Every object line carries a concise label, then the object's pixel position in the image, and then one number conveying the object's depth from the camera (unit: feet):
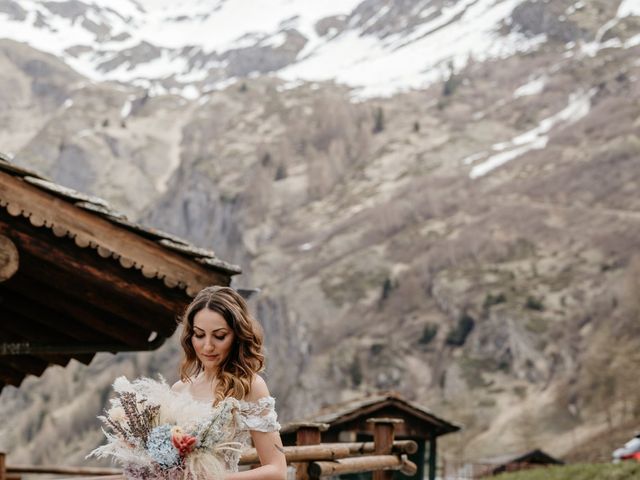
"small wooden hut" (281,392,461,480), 58.18
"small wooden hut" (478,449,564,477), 135.95
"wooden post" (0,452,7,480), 26.61
